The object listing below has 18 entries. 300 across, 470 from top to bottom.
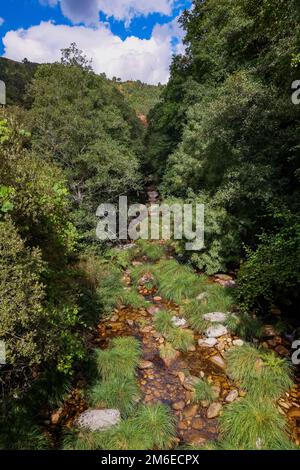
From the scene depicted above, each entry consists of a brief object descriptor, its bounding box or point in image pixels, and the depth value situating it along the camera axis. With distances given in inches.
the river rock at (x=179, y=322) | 323.4
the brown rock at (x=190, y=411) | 223.9
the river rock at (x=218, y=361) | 265.8
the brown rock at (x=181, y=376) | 256.4
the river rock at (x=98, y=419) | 209.0
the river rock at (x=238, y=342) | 284.2
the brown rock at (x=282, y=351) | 269.1
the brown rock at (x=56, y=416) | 219.0
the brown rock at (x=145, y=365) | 272.7
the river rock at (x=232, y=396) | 231.5
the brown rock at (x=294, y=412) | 215.0
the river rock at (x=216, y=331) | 300.0
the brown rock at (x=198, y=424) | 214.7
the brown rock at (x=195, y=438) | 203.6
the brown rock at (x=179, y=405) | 230.9
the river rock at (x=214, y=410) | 221.1
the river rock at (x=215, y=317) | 315.9
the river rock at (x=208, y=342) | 291.2
